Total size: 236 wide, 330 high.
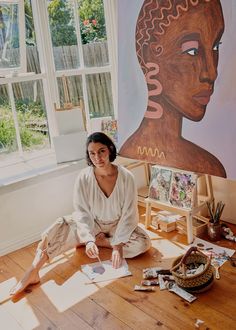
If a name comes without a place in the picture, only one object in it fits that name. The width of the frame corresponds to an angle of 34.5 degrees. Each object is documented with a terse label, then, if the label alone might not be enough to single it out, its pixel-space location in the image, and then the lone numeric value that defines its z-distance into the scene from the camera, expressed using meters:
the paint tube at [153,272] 2.16
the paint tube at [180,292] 1.94
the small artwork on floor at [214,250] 2.30
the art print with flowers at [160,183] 2.64
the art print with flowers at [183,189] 2.50
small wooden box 2.68
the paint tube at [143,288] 2.06
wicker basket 1.96
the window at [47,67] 2.71
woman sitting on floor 2.32
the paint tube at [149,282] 2.10
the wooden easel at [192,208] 2.50
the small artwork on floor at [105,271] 2.19
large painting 1.62
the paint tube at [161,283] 2.06
